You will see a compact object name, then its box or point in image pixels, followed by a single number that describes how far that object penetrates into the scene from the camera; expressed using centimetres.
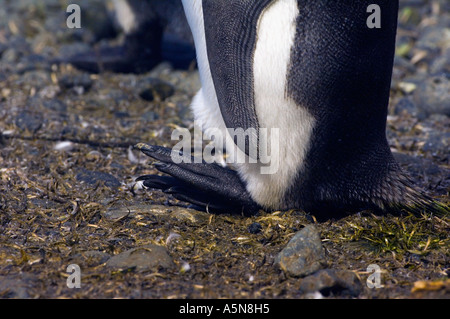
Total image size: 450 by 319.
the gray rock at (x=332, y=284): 381
